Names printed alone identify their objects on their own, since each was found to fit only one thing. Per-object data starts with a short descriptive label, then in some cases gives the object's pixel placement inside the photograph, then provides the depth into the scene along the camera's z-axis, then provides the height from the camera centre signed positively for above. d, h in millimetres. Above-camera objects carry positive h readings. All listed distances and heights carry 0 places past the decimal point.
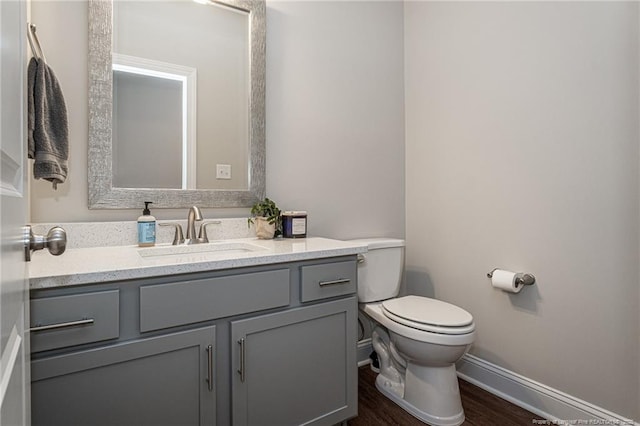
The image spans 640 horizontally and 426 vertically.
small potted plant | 1692 -32
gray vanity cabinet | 900 -427
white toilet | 1510 -568
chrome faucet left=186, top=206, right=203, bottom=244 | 1522 -50
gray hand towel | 1046 +284
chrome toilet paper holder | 1657 -324
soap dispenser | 1390 -73
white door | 425 -3
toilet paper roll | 1654 -338
